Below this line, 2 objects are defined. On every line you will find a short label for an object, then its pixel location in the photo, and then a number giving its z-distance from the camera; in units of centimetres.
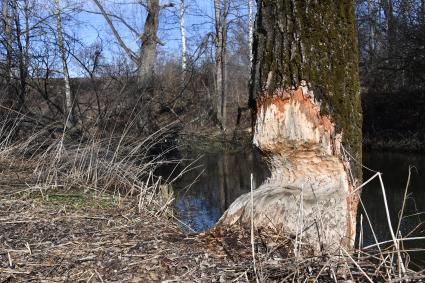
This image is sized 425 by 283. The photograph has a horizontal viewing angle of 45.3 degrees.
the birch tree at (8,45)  1060
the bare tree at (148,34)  1650
